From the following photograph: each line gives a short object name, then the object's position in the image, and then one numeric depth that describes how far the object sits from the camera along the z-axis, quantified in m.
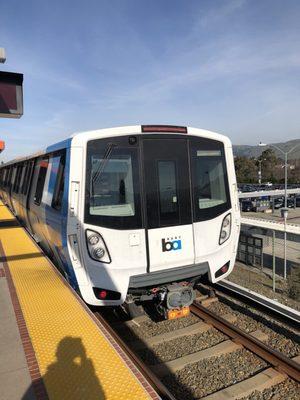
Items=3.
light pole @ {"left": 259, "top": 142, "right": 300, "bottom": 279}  33.67
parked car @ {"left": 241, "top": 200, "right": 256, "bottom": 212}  48.31
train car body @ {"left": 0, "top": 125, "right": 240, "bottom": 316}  4.94
